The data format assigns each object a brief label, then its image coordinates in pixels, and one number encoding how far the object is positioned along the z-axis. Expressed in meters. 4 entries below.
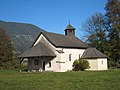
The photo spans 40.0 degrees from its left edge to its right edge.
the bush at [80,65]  33.18
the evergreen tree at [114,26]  37.71
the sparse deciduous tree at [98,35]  43.95
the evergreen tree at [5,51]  42.92
